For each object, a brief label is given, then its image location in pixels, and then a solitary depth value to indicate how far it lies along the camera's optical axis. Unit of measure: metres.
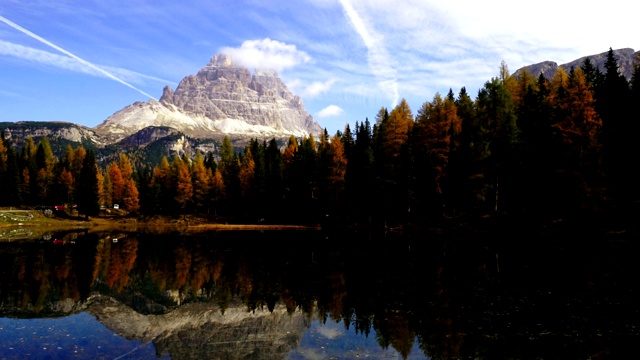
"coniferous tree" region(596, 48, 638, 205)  52.38
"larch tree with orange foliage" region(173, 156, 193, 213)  115.06
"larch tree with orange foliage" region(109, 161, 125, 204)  131.38
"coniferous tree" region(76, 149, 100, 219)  115.06
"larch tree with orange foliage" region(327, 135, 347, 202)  86.81
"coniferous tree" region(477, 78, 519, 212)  61.53
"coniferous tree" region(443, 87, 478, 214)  62.81
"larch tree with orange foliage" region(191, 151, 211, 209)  115.06
